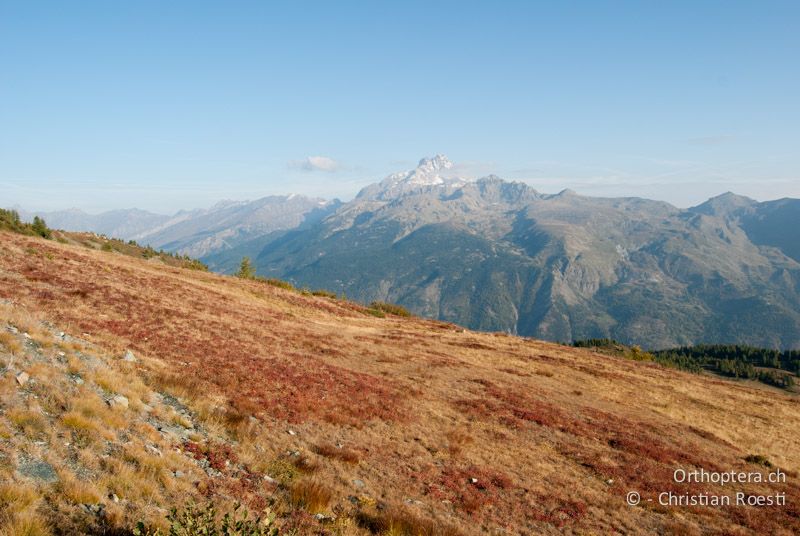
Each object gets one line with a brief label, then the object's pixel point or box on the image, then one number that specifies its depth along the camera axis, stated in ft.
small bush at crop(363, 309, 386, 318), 255.86
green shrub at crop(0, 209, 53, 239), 228.63
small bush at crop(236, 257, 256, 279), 343.75
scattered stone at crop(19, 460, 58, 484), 27.68
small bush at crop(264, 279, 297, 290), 264.31
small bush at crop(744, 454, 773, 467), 89.40
